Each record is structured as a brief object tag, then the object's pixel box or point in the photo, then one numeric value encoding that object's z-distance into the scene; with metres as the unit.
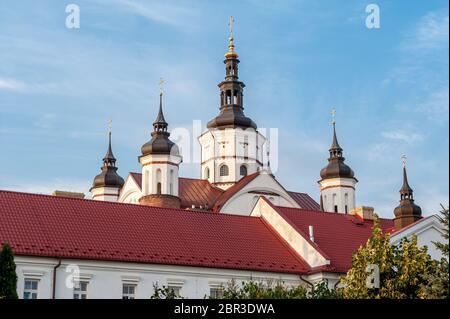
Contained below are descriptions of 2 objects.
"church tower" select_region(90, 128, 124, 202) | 82.44
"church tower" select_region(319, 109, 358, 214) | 79.56
